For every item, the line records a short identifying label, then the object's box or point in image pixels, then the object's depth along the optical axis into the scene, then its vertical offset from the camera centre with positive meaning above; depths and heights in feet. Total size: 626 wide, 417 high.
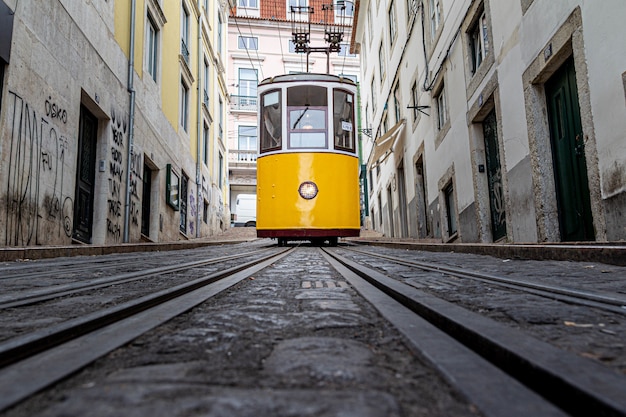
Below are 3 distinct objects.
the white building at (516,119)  13.03 +5.50
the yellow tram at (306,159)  27.37 +5.77
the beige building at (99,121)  16.35 +7.21
